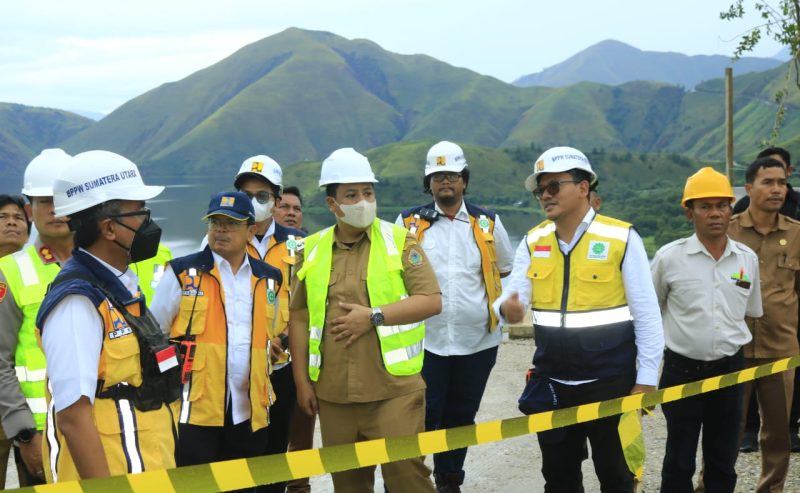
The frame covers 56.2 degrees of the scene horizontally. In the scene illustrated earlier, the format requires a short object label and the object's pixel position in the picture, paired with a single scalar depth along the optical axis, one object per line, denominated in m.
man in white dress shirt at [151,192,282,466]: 3.89
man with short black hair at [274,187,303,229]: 6.19
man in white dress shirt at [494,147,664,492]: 3.87
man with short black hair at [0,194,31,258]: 4.68
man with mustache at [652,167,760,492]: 4.30
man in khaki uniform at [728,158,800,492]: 4.88
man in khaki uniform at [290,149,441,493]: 3.89
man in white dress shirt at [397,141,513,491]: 5.29
